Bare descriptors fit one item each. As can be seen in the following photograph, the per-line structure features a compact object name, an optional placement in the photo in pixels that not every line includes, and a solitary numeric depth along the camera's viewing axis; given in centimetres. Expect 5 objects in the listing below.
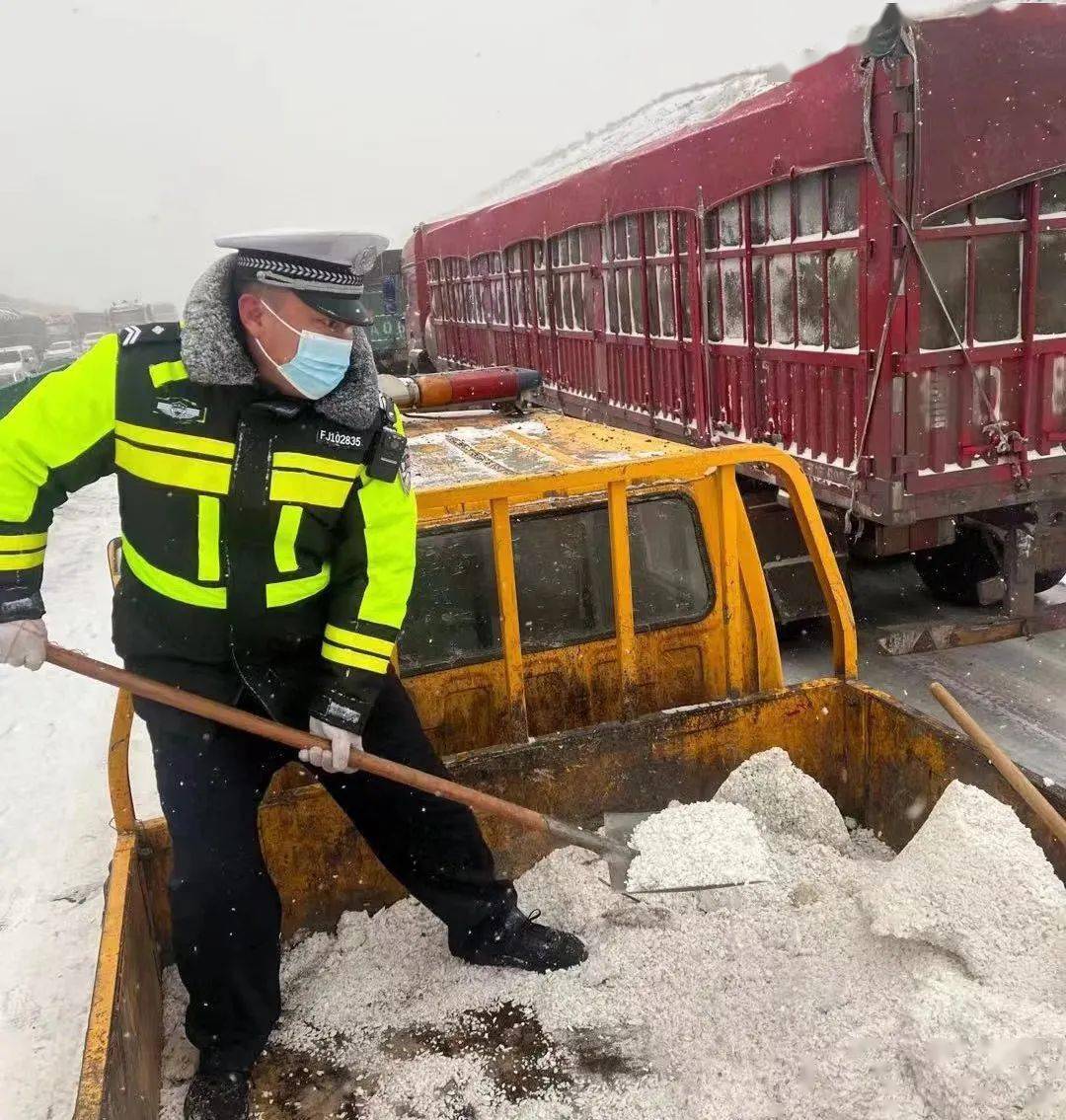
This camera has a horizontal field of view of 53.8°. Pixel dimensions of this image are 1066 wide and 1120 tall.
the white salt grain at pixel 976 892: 240
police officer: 239
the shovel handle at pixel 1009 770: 250
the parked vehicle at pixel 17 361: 2311
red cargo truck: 502
